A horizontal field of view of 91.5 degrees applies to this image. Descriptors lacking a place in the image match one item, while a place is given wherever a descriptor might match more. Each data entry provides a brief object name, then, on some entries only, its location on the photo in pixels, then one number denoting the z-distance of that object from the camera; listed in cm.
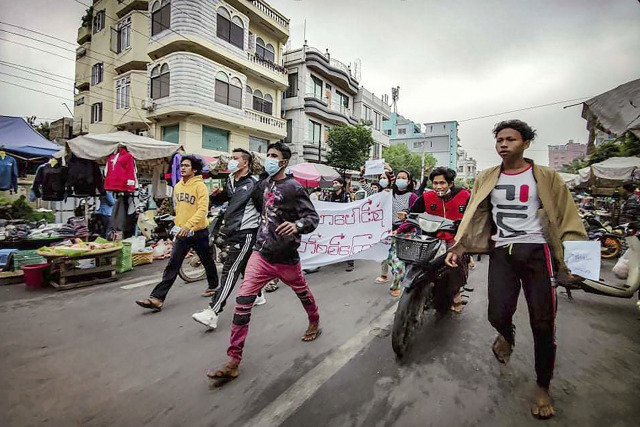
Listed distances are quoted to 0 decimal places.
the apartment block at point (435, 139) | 6269
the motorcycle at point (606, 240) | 809
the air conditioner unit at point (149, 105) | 1780
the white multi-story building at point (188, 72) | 1692
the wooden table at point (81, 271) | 500
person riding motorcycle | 368
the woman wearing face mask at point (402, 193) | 549
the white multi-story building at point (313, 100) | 2398
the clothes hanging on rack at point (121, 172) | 632
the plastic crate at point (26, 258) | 555
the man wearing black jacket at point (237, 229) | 346
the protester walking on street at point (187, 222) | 399
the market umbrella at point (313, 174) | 1405
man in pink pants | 260
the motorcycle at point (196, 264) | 471
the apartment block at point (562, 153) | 11950
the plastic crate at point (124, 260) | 602
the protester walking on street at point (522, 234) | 225
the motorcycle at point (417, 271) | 279
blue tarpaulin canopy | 870
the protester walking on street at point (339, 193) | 720
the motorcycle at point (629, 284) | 391
